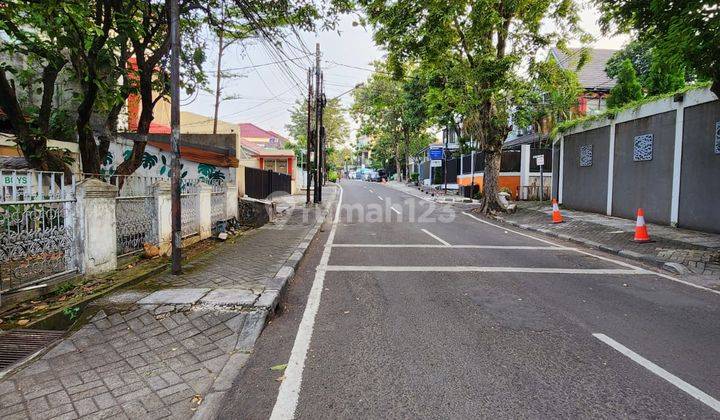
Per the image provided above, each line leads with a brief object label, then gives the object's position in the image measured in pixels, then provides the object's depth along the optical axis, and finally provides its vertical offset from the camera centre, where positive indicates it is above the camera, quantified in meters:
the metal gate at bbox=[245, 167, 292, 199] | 18.16 -0.08
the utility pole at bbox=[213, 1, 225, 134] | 22.16 +5.77
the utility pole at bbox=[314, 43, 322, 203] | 21.15 +3.17
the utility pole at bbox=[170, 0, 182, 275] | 6.21 +0.70
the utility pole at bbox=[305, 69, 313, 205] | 20.59 +2.50
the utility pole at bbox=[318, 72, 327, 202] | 22.28 +4.47
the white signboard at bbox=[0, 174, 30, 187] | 4.70 -0.02
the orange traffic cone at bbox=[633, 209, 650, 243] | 9.93 -1.11
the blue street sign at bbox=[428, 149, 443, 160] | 34.09 +2.29
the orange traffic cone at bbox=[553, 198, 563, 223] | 14.15 -1.06
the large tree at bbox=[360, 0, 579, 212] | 14.17 +5.15
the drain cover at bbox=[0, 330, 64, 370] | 3.85 -1.62
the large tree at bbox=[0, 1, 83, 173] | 5.51 +1.74
